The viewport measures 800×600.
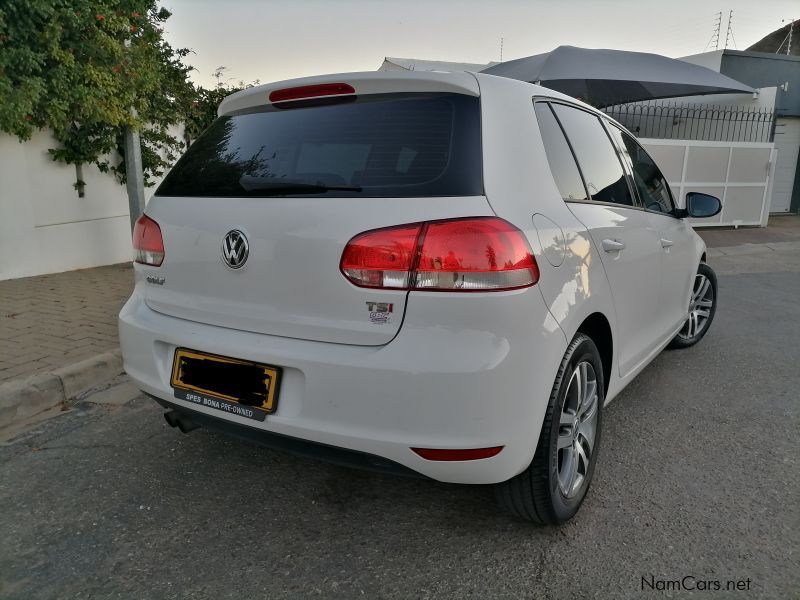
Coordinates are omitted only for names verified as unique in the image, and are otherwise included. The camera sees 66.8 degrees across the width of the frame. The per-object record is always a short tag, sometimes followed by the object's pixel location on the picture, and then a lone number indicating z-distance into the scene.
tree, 5.24
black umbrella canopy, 11.38
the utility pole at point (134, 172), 6.99
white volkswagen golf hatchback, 1.84
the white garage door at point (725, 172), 12.23
